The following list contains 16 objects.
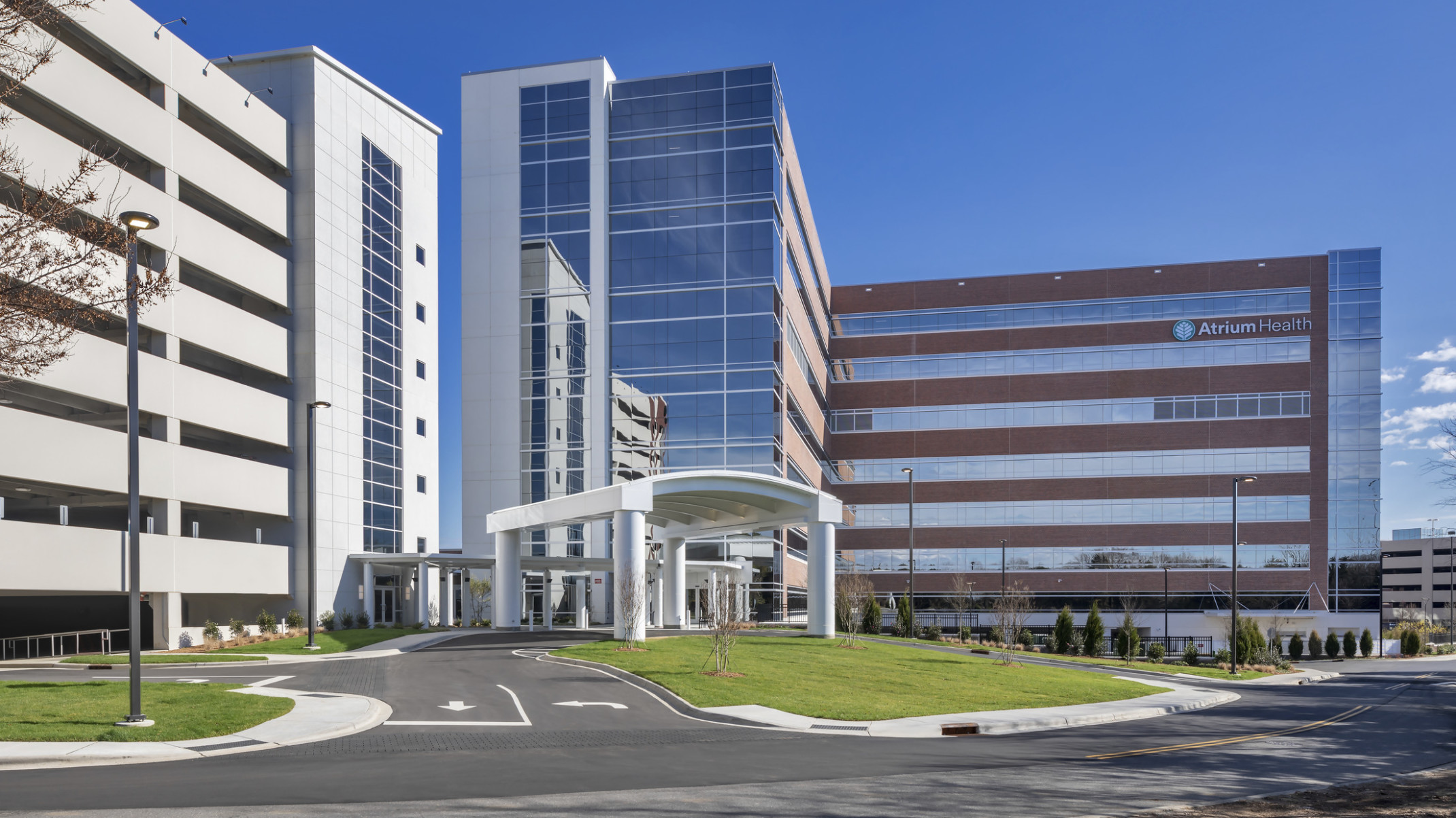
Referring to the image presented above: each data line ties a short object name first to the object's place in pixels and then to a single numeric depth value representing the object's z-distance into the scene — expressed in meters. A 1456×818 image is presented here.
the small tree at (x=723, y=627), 25.52
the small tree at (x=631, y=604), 30.97
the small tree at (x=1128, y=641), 45.53
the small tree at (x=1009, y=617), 36.96
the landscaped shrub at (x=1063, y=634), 47.12
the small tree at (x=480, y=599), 58.84
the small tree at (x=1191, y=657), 43.31
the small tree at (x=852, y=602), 39.66
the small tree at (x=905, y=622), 48.91
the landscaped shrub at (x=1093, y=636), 45.53
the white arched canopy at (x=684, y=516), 32.47
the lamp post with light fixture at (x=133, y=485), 16.02
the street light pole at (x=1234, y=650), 38.03
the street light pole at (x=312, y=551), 35.34
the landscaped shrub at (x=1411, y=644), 62.91
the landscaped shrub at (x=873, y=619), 50.25
